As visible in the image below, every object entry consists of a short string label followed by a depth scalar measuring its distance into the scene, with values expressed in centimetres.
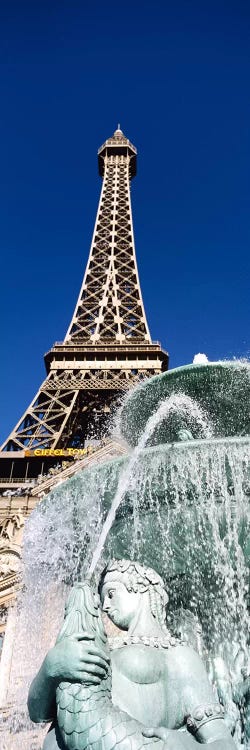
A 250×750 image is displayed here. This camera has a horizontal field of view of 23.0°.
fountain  379
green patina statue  213
